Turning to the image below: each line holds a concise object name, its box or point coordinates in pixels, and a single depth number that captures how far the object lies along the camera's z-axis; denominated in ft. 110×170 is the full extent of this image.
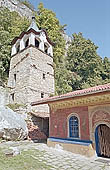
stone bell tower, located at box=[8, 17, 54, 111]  43.03
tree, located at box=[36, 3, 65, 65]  68.13
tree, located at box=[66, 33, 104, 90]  80.43
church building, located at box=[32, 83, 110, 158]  19.97
